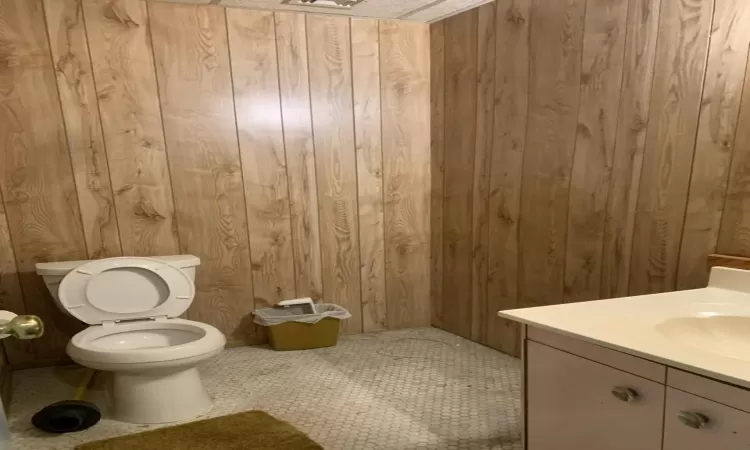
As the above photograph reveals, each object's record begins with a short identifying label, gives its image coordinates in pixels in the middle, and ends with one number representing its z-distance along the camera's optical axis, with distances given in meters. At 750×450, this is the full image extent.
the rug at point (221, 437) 1.82
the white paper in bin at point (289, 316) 2.70
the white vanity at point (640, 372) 0.93
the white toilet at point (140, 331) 1.91
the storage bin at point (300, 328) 2.71
